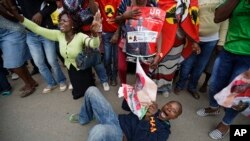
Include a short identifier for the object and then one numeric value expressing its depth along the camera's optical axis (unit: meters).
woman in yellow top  2.58
